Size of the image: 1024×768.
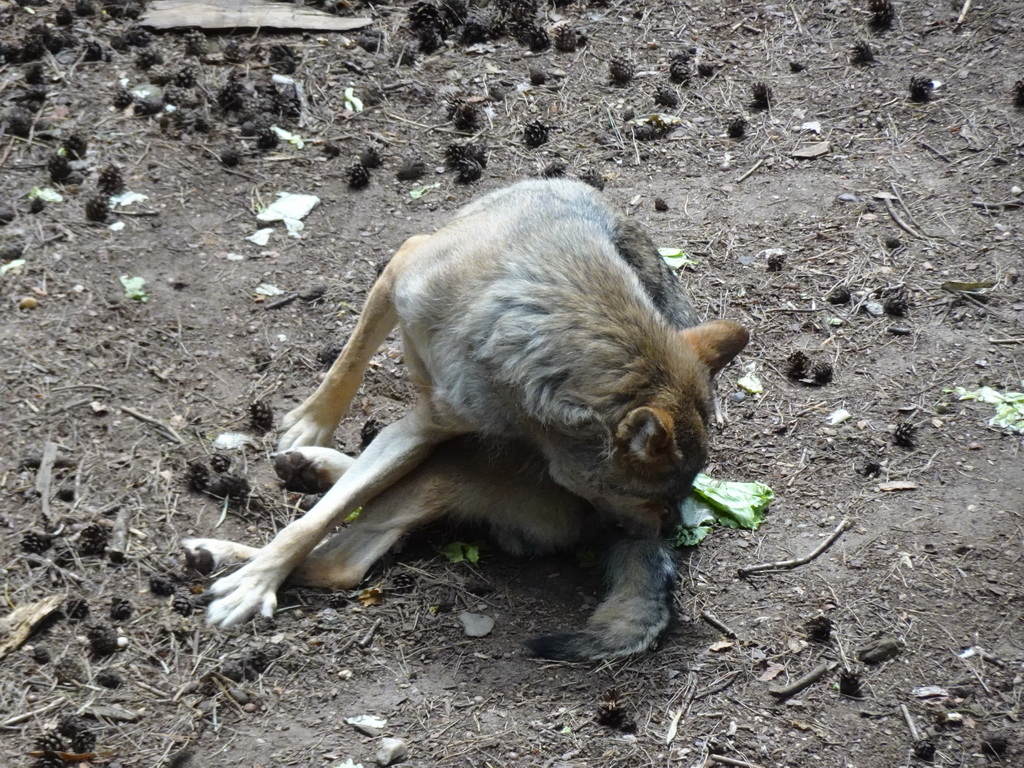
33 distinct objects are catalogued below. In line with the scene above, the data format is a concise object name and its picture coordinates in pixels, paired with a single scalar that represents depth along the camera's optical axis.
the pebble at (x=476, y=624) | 10.42
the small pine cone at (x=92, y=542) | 10.43
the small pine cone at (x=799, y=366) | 13.55
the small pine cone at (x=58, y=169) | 14.92
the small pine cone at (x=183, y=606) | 10.10
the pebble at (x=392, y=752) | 8.85
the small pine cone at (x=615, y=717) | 9.38
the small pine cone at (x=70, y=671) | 9.20
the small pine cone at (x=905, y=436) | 12.41
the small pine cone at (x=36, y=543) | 10.34
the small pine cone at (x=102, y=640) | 9.48
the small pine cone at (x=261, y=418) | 12.44
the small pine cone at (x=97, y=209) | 14.43
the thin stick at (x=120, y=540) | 10.48
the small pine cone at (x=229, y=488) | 11.46
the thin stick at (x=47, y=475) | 10.91
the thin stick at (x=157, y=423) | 12.01
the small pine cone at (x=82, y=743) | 8.58
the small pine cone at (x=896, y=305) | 14.24
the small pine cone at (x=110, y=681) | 9.22
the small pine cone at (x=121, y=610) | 9.87
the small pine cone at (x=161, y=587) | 10.26
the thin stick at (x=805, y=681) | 9.77
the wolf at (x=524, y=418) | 9.86
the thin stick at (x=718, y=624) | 10.48
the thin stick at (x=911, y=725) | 9.23
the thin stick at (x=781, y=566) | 11.14
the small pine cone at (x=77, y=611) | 9.84
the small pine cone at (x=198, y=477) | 11.44
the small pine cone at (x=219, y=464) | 11.73
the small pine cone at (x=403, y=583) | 10.87
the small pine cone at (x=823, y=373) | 13.47
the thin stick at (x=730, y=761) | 9.09
